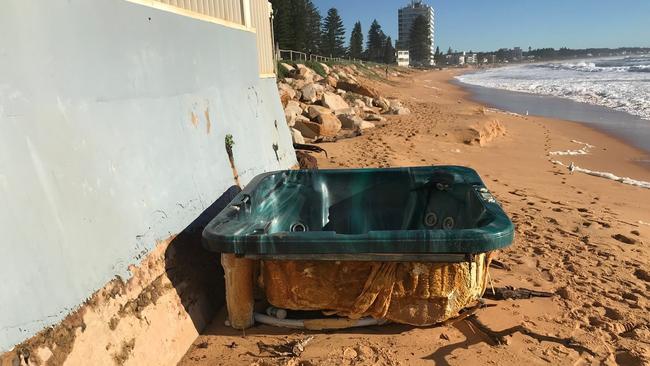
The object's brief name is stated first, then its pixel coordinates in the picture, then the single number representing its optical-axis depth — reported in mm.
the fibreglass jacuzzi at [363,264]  2916
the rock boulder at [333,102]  14469
